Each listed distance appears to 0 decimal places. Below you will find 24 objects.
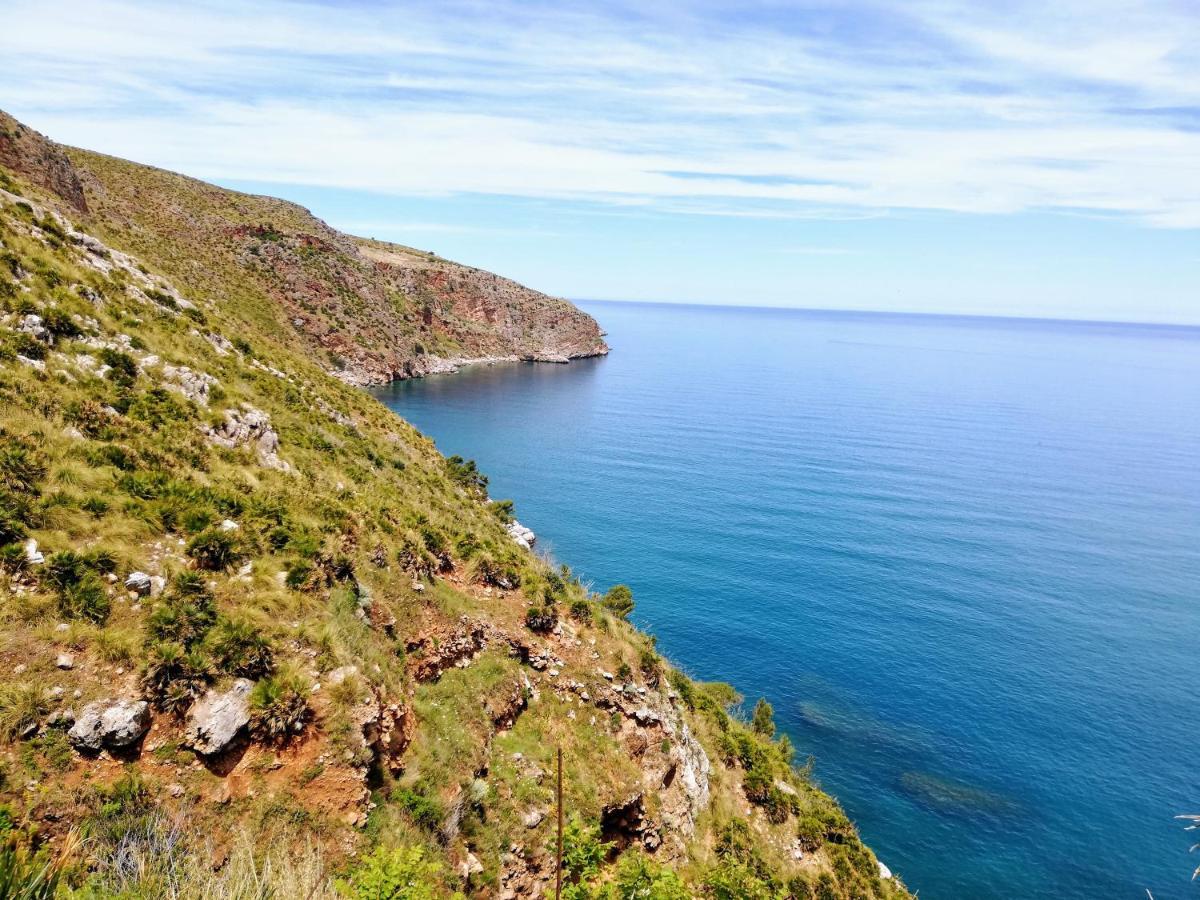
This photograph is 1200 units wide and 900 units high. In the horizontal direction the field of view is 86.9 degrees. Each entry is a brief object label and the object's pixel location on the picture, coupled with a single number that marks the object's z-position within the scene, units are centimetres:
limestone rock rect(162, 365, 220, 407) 2498
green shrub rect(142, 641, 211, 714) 1334
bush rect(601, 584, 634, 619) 4062
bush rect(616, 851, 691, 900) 1269
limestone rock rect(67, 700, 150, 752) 1203
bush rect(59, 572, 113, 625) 1349
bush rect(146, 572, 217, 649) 1417
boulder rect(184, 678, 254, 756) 1335
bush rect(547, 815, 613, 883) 1313
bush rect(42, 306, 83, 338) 2223
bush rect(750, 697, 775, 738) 3762
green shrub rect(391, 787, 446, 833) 1612
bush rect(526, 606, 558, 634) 2680
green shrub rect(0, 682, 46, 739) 1142
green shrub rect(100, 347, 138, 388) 2253
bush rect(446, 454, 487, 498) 5172
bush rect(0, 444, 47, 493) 1516
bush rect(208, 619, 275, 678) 1450
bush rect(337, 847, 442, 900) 1112
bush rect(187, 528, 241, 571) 1656
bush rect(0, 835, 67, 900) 739
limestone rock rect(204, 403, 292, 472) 2427
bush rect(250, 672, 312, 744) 1414
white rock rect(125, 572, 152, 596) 1471
